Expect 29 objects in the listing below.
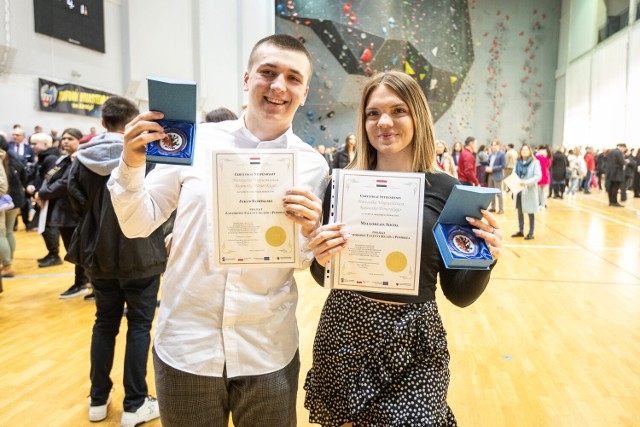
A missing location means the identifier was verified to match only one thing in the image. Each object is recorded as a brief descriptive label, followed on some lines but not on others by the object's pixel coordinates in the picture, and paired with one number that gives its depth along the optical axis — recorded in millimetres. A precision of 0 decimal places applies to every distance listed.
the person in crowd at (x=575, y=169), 14656
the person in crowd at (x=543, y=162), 11358
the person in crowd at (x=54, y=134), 8922
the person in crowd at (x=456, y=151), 12234
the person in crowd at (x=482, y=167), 12859
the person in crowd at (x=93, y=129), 9685
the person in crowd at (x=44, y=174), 5953
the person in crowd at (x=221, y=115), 3420
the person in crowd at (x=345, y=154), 6934
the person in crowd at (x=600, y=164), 15672
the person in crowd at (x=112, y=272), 2514
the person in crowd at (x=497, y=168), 11359
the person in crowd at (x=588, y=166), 16359
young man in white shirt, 1374
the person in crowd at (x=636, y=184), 14133
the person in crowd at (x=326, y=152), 14230
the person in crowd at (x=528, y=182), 7562
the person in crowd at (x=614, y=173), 11758
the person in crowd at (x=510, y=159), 11070
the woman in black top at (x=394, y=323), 1433
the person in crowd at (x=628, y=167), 13202
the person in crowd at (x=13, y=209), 5332
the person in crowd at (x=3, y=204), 4414
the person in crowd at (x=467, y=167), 9062
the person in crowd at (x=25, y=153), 7792
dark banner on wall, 9157
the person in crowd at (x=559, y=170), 13562
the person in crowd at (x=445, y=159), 8098
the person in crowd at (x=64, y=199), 3971
